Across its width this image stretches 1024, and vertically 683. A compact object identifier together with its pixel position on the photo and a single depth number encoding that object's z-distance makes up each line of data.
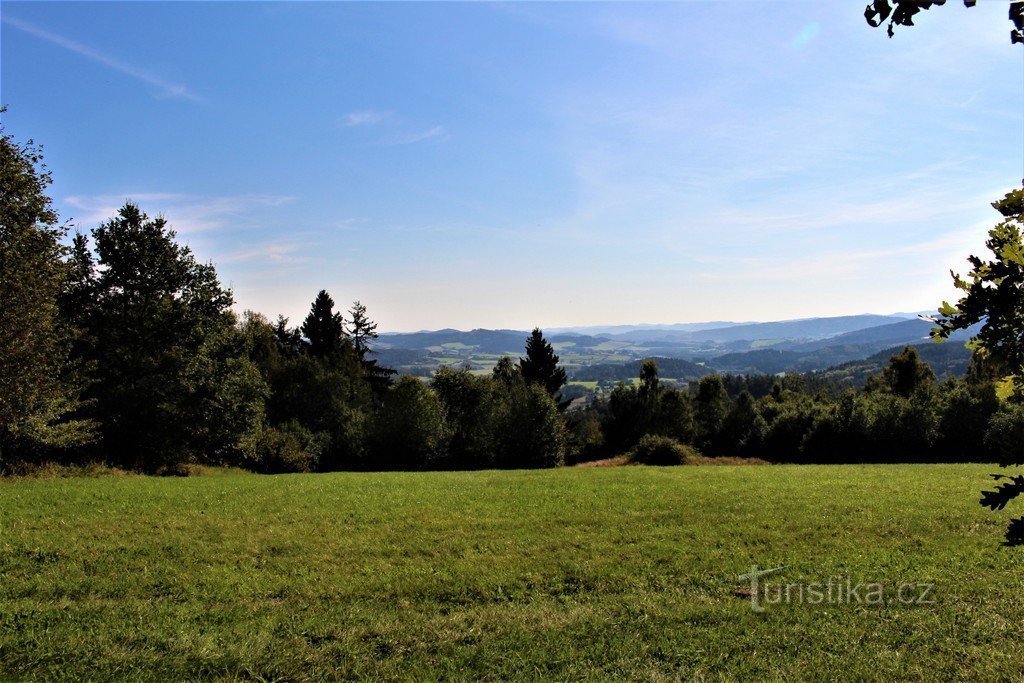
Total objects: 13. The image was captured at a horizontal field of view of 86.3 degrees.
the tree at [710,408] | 56.84
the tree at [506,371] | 63.37
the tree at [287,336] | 70.34
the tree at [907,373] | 55.25
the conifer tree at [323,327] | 67.38
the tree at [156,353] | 29.23
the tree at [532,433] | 40.91
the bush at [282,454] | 38.28
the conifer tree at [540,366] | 65.31
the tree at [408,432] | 43.19
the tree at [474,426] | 42.66
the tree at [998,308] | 2.65
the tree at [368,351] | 66.44
